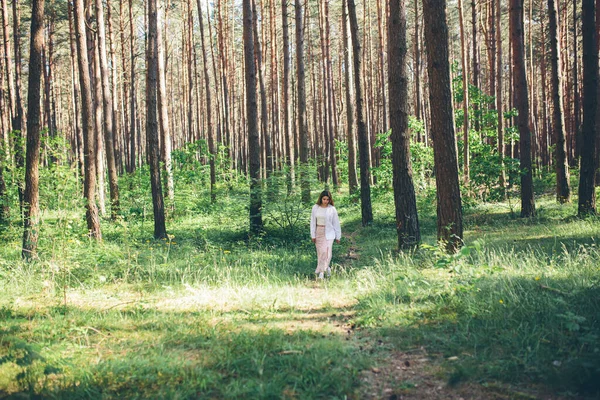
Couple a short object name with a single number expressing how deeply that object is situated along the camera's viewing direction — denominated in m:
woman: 8.41
